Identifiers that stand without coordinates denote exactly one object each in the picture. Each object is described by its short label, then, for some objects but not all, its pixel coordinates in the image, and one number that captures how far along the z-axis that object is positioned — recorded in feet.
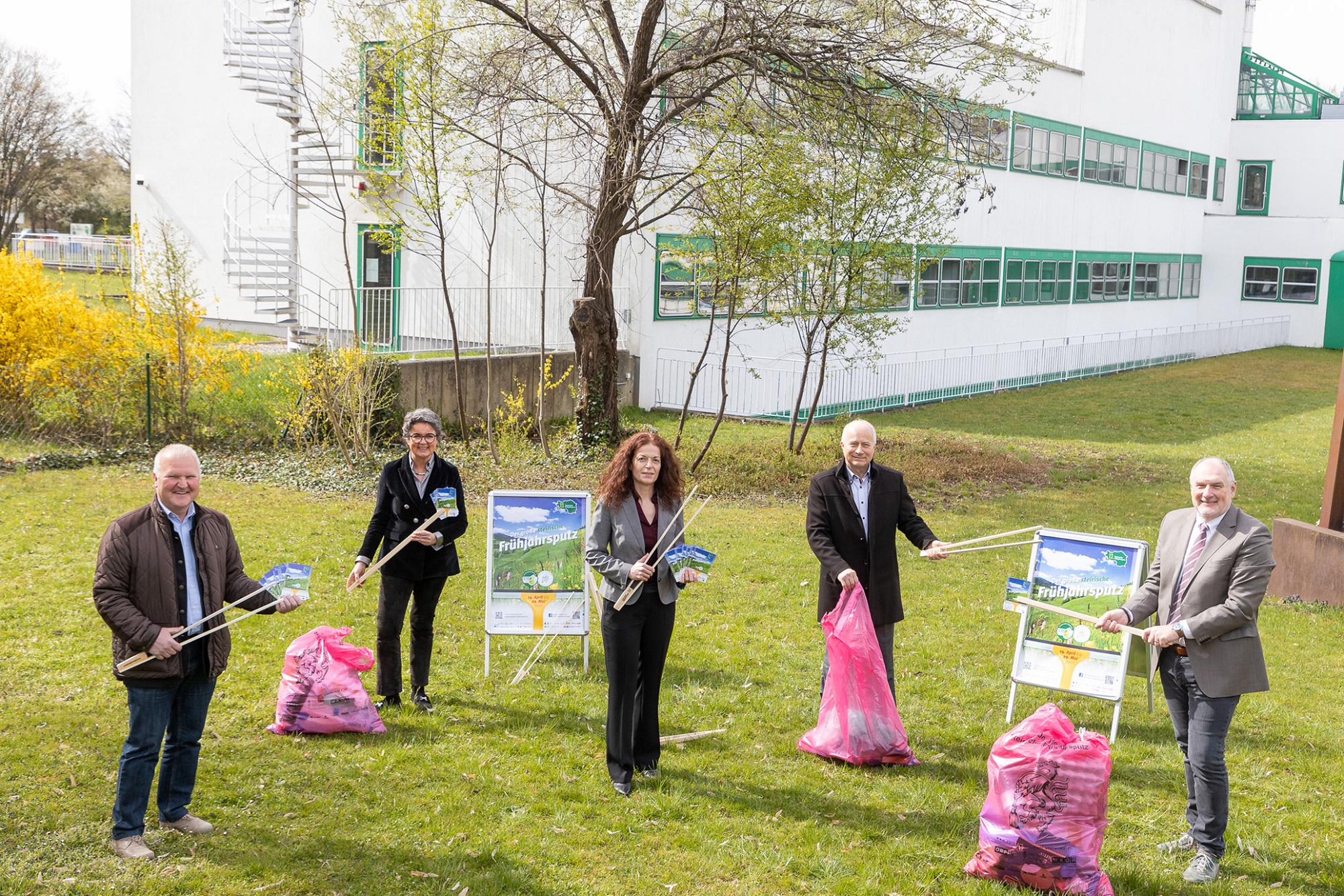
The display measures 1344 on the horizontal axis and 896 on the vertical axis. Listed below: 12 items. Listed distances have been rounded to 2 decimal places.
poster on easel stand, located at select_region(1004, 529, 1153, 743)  24.08
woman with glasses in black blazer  22.97
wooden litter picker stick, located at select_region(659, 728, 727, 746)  22.75
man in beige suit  17.51
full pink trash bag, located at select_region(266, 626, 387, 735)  21.98
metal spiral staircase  71.61
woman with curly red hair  20.42
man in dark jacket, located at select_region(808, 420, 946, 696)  21.90
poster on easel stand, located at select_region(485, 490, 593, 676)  26.58
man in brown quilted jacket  16.66
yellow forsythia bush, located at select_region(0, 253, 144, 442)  49.85
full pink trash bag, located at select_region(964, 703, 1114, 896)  16.94
